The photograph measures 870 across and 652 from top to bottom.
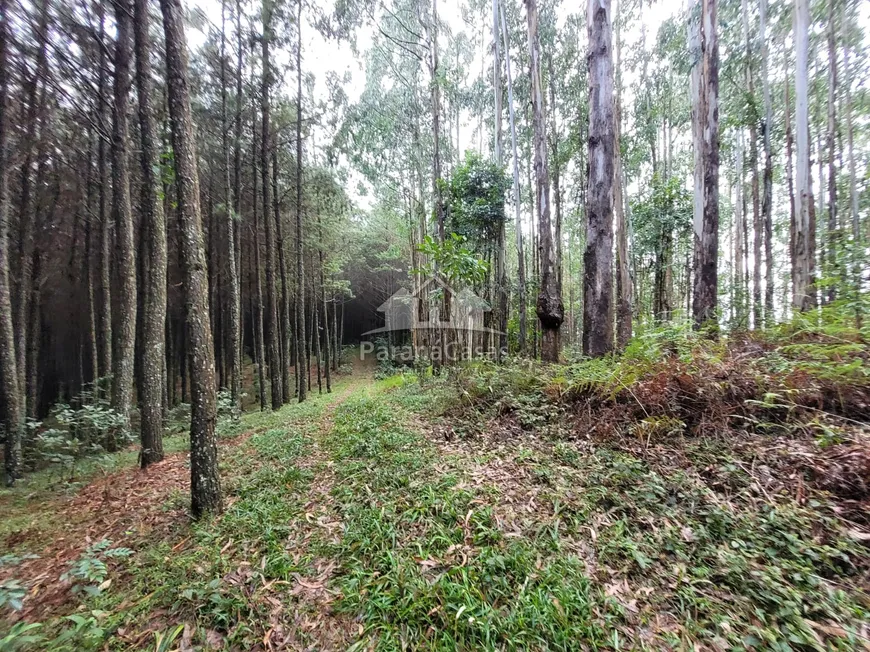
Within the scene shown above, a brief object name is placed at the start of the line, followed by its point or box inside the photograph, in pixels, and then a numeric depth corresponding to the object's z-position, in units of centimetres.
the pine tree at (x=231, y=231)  812
